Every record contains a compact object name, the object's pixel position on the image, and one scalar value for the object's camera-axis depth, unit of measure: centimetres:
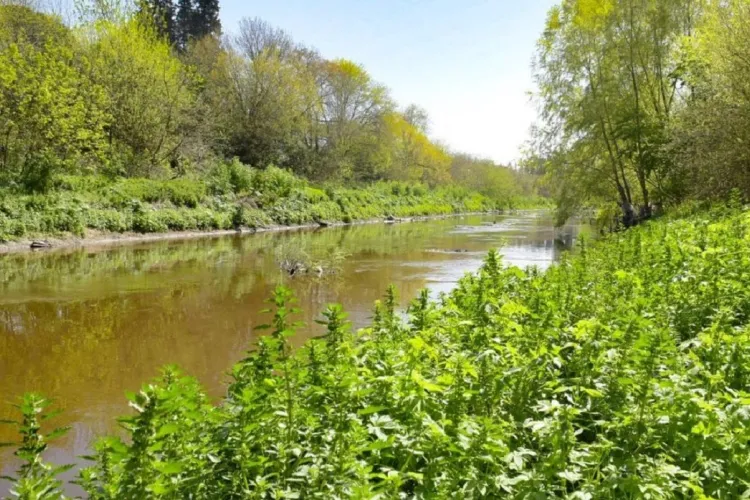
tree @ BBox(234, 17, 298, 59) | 4097
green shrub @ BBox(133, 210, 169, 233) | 2230
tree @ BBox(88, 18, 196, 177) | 2566
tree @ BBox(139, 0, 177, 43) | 5295
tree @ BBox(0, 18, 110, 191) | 1939
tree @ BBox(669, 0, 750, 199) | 1377
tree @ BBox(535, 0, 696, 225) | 1952
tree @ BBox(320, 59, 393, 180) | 4341
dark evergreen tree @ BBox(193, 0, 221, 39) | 5413
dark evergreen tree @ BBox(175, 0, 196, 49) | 5400
